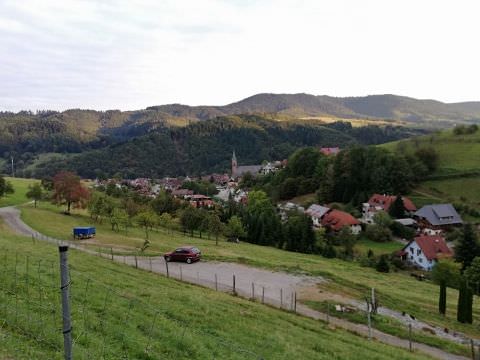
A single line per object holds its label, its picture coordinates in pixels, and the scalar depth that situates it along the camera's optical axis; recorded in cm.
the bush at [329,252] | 5519
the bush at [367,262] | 5069
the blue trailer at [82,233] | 4084
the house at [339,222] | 7300
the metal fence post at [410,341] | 1743
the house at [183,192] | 12247
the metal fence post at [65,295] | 523
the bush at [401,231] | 7169
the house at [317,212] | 8018
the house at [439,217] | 7550
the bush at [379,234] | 6959
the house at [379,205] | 8206
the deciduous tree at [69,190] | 5244
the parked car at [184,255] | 3152
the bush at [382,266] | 4828
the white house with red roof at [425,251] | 5678
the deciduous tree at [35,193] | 5931
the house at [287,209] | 8445
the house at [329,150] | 14075
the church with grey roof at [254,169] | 15838
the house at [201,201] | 9362
